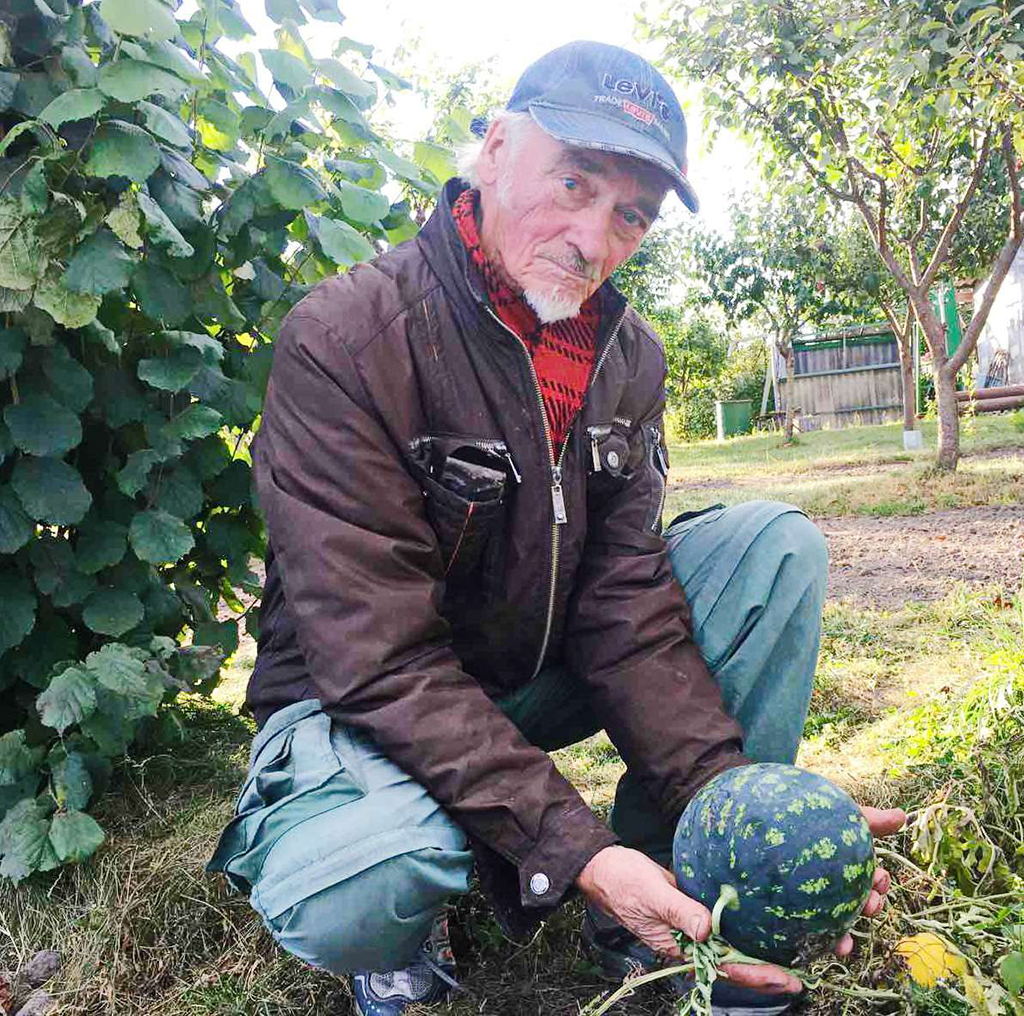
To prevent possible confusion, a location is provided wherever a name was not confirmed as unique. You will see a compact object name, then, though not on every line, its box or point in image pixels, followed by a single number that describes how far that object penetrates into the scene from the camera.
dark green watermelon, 1.55
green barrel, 23.02
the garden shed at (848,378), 21.42
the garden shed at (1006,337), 18.56
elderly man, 1.73
